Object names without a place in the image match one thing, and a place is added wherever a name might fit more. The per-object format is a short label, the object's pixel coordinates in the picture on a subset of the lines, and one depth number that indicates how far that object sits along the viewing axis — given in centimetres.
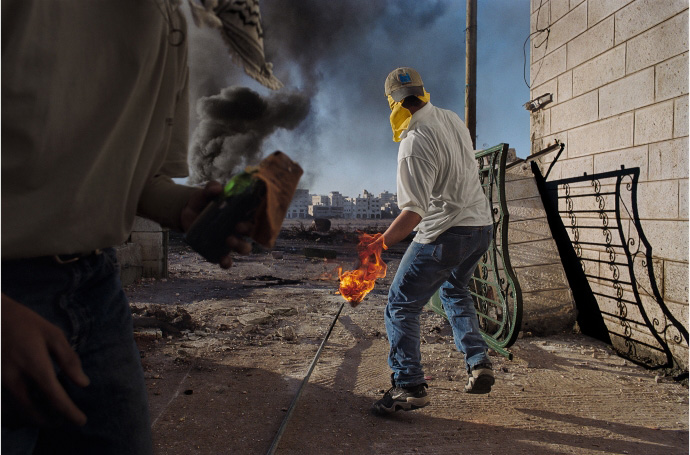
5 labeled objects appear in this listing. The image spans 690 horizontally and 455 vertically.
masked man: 293
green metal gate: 390
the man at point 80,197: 81
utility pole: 697
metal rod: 246
